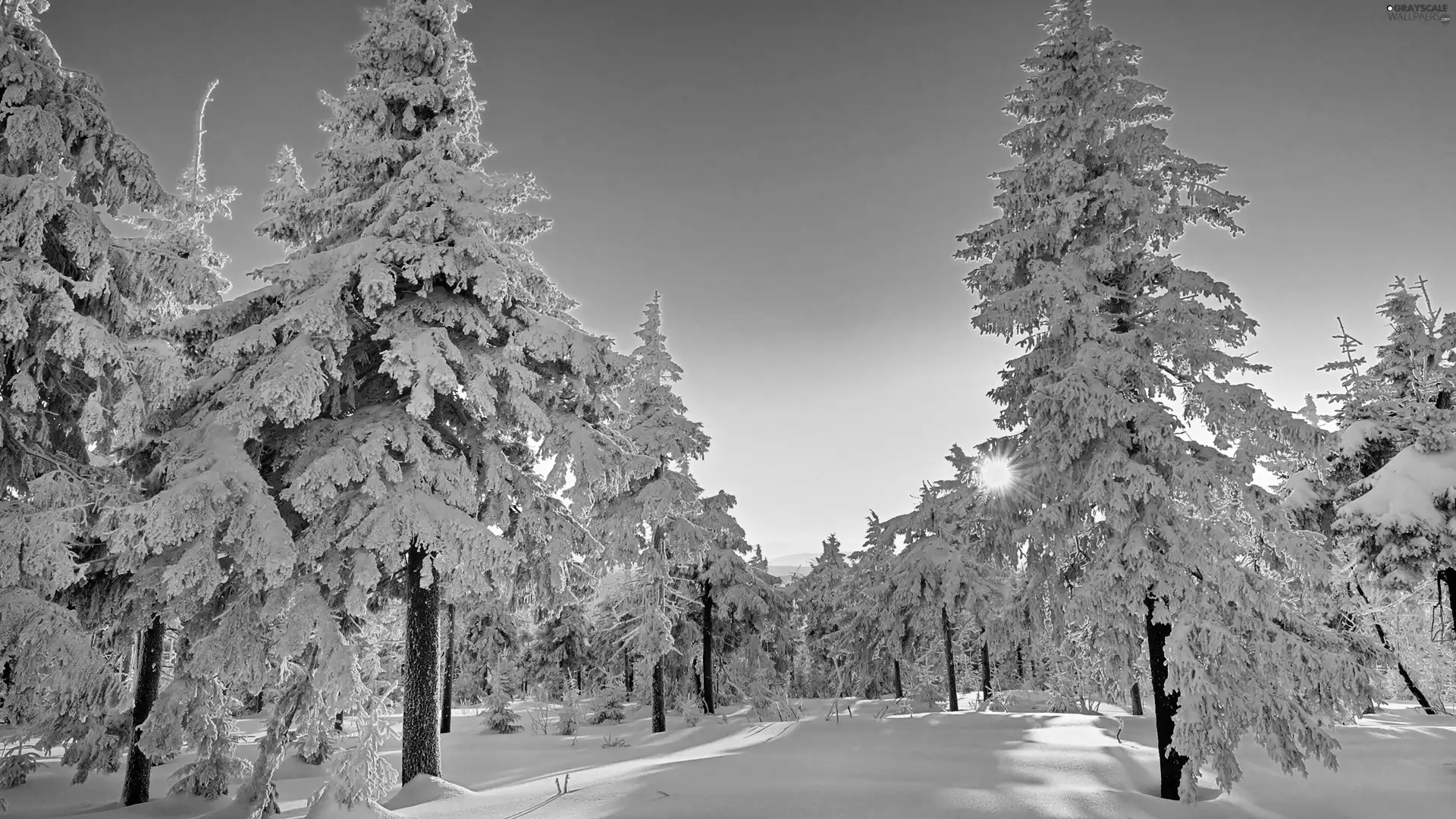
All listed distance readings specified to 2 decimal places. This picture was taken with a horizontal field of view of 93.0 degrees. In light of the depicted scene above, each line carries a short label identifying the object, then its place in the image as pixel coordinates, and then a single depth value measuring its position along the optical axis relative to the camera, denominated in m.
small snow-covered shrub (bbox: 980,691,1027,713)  28.29
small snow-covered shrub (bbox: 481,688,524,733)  29.42
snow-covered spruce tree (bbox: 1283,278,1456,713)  17.22
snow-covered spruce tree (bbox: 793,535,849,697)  41.84
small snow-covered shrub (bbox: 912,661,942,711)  36.91
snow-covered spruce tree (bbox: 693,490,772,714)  26.20
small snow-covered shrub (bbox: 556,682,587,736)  27.30
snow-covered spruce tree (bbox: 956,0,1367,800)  9.70
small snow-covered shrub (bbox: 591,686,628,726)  29.86
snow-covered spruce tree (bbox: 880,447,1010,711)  26.16
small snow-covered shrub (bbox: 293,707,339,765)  8.88
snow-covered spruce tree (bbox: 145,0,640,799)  9.45
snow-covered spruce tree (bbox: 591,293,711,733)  21.53
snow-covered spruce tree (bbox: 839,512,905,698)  28.93
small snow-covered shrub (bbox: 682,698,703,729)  25.86
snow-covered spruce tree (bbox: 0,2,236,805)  8.09
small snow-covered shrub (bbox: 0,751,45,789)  13.34
